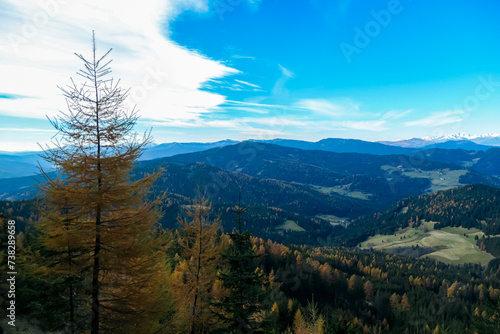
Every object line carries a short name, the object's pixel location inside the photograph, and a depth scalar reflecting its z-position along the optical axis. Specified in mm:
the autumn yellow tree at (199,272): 21391
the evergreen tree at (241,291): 16250
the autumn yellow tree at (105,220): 11750
